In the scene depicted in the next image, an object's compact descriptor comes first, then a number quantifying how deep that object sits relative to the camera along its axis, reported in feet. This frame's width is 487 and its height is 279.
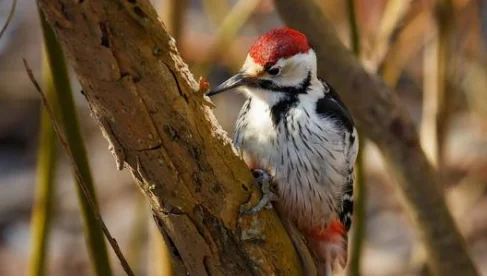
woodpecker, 16.35
